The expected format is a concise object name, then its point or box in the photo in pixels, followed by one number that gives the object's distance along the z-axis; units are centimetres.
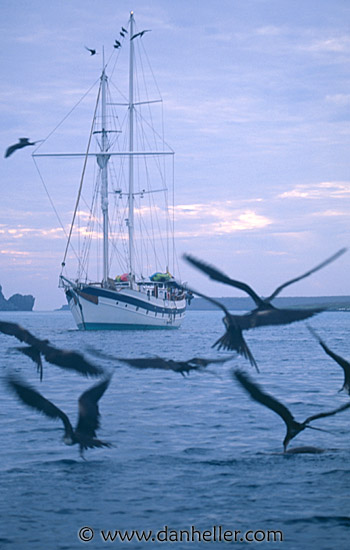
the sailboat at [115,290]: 7150
